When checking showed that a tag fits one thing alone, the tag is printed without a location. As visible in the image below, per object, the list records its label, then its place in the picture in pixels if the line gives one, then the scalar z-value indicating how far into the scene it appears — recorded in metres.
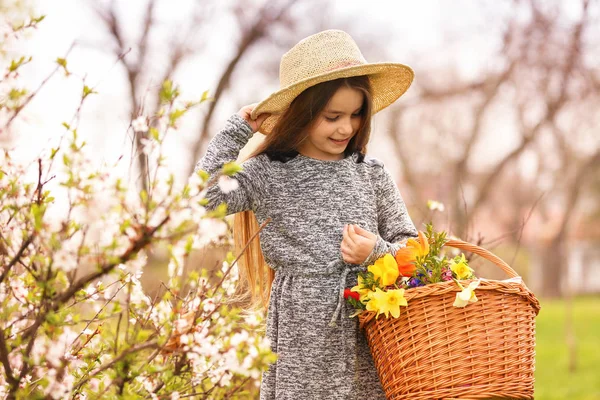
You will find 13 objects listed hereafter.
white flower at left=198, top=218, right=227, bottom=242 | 1.36
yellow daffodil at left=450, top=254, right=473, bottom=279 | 2.04
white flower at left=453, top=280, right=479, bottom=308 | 1.89
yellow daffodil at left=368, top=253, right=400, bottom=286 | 2.04
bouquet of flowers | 2.04
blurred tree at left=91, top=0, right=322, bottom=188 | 7.22
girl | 2.29
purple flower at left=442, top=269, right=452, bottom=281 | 2.07
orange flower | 2.06
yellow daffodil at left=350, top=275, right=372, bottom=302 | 2.08
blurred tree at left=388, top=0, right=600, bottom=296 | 7.98
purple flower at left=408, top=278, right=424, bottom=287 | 2.08
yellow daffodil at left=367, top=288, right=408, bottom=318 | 1.93
